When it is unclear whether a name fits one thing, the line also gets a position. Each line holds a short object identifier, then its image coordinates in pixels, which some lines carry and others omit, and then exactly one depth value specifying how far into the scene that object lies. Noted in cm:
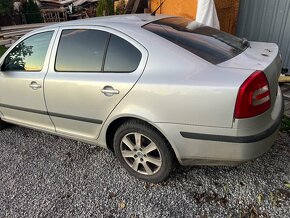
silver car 206
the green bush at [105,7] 768
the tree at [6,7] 1180
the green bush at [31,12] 1302
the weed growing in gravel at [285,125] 336
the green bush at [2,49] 854
